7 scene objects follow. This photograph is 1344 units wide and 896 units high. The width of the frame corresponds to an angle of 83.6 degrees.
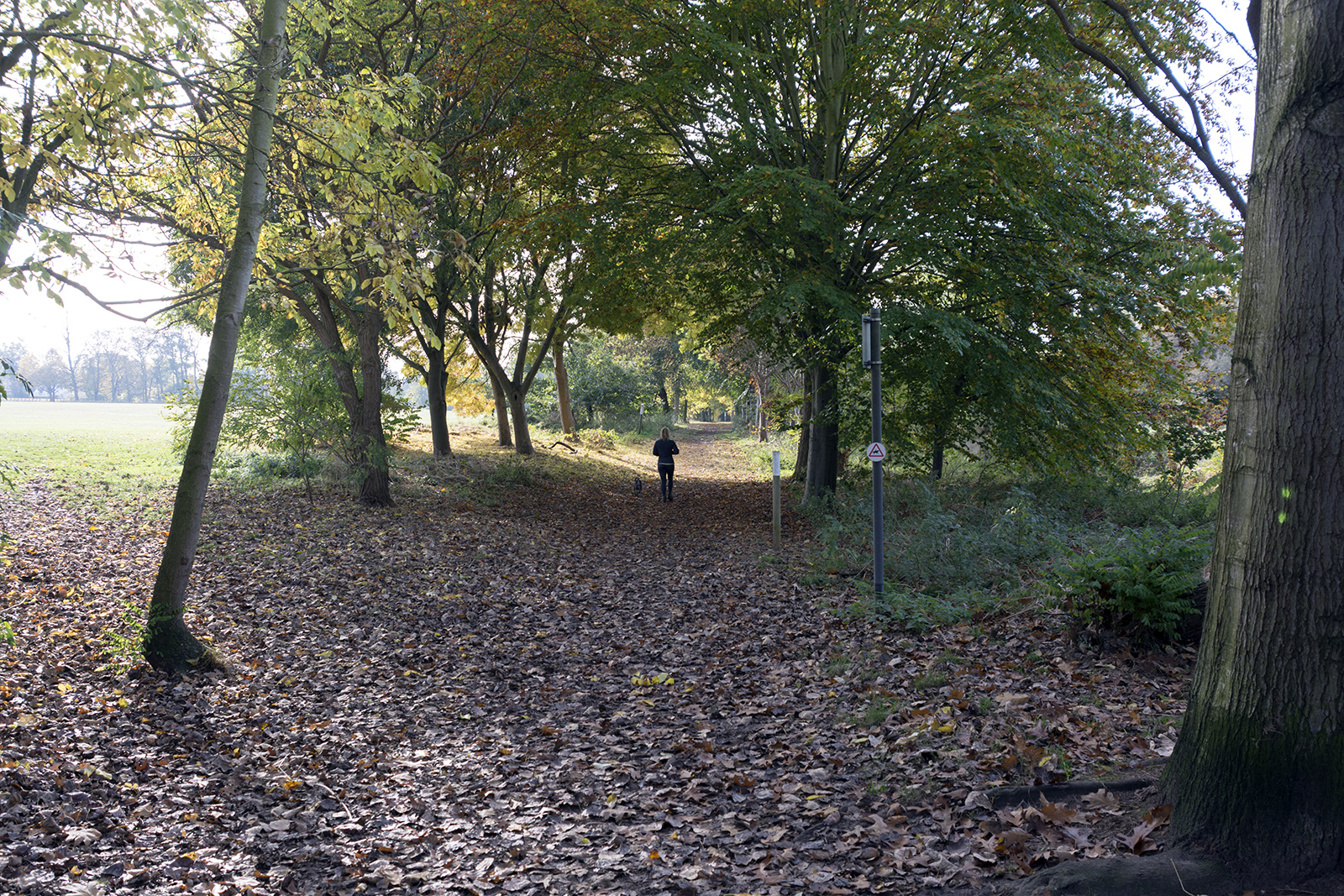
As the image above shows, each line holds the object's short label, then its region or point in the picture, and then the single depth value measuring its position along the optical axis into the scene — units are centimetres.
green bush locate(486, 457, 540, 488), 1789
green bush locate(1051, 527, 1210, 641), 543
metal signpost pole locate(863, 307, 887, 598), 771
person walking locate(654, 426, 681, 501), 1758
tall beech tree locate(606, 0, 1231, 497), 1067
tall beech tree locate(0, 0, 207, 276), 505
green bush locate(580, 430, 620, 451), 3072
